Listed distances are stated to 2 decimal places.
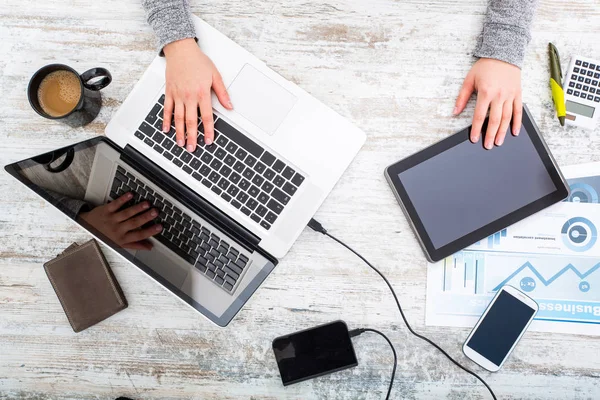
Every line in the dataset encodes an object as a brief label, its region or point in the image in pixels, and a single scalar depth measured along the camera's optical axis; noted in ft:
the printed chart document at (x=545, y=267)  3.03
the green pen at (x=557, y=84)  2.97
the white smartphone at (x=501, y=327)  3.00
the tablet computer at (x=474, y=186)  2.90
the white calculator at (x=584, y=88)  3.00
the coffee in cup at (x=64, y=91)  2.91
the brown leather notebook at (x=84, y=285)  3.04
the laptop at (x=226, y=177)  2.88
